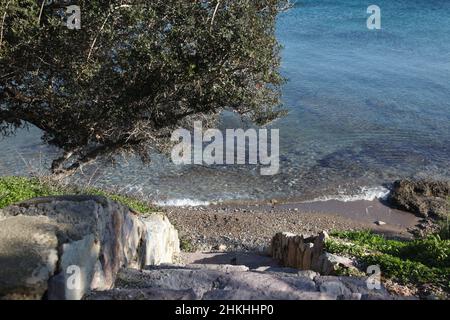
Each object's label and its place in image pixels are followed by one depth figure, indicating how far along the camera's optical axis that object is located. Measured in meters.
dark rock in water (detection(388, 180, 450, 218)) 19.94
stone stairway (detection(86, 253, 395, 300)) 5.14
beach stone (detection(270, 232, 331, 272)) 9.92
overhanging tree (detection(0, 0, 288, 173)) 11.25
